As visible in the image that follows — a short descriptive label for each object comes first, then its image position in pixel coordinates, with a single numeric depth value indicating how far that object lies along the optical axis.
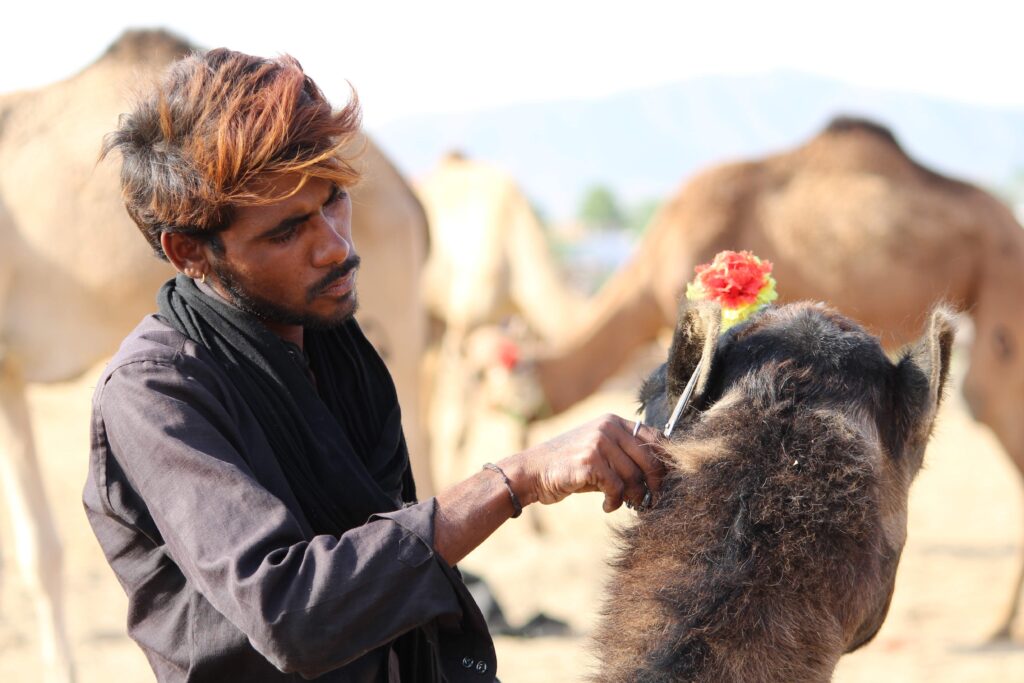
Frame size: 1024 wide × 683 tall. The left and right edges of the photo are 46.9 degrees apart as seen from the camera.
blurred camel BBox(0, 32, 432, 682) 5.69
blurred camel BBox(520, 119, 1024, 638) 7.47
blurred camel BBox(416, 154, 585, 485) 10.95
